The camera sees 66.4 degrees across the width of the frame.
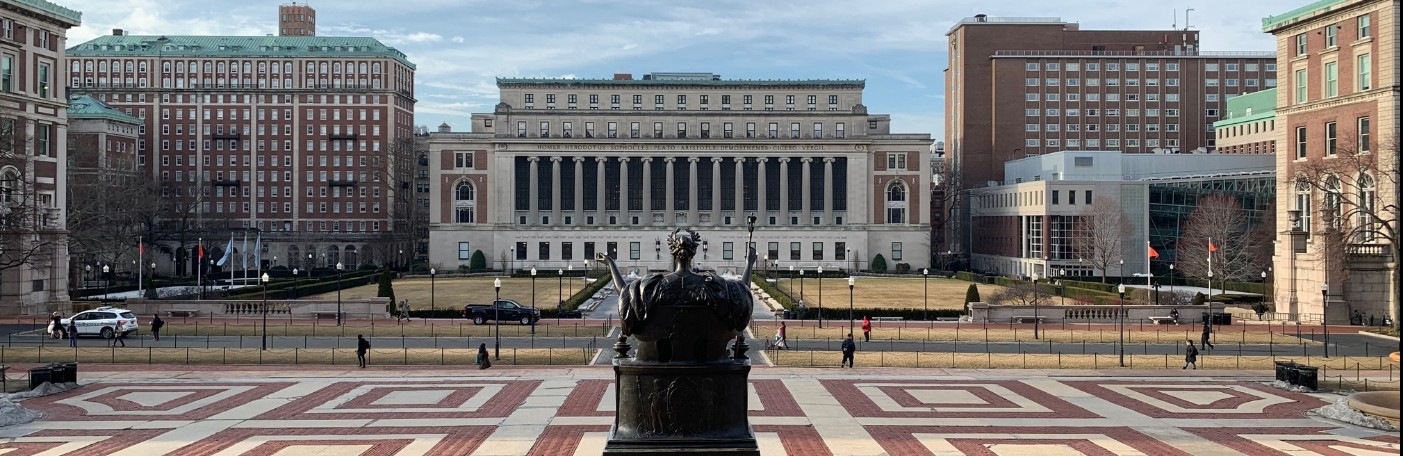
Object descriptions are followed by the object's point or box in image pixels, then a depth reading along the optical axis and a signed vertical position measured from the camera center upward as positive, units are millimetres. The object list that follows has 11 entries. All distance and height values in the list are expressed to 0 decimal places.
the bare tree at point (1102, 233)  95500 +531
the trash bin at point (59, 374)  32656 -4077
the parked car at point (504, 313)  57344 -3918
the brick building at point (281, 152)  134875 +11121
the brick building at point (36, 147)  60562 +5500
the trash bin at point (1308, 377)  33203 -4309
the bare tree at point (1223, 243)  79938 -352
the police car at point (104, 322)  49094 -3757
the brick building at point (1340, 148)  58281 +5186
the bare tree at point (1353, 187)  54469 +2820
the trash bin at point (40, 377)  32438 -4138
